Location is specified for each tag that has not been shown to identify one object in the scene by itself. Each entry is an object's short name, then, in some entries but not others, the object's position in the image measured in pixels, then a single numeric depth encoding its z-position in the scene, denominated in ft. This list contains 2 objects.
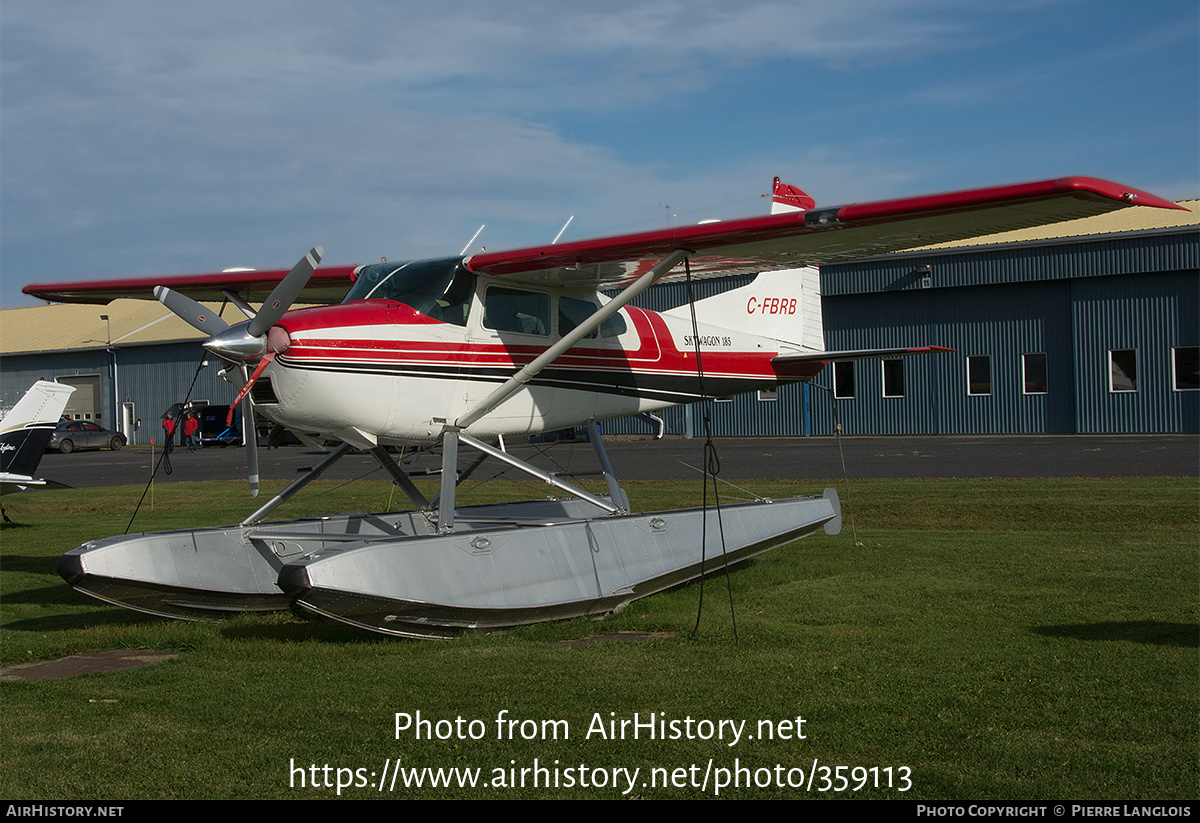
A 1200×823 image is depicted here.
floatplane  23.41
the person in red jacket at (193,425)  135.04
